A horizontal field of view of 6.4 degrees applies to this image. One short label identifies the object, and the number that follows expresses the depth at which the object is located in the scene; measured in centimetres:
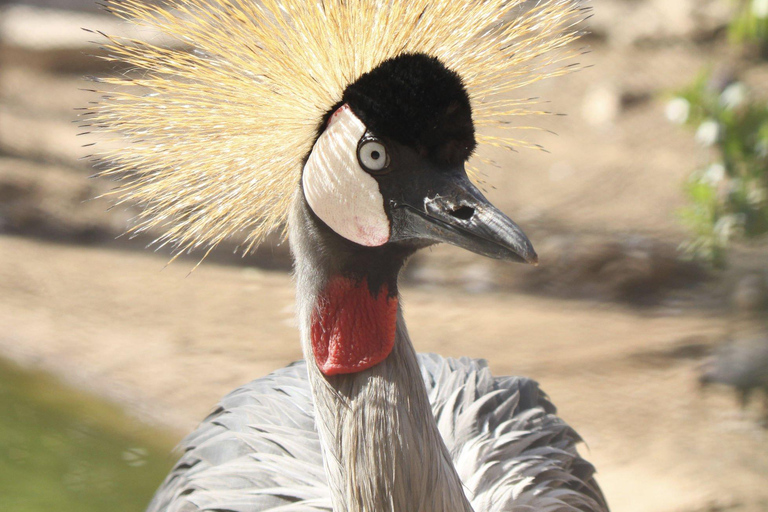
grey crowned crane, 320
